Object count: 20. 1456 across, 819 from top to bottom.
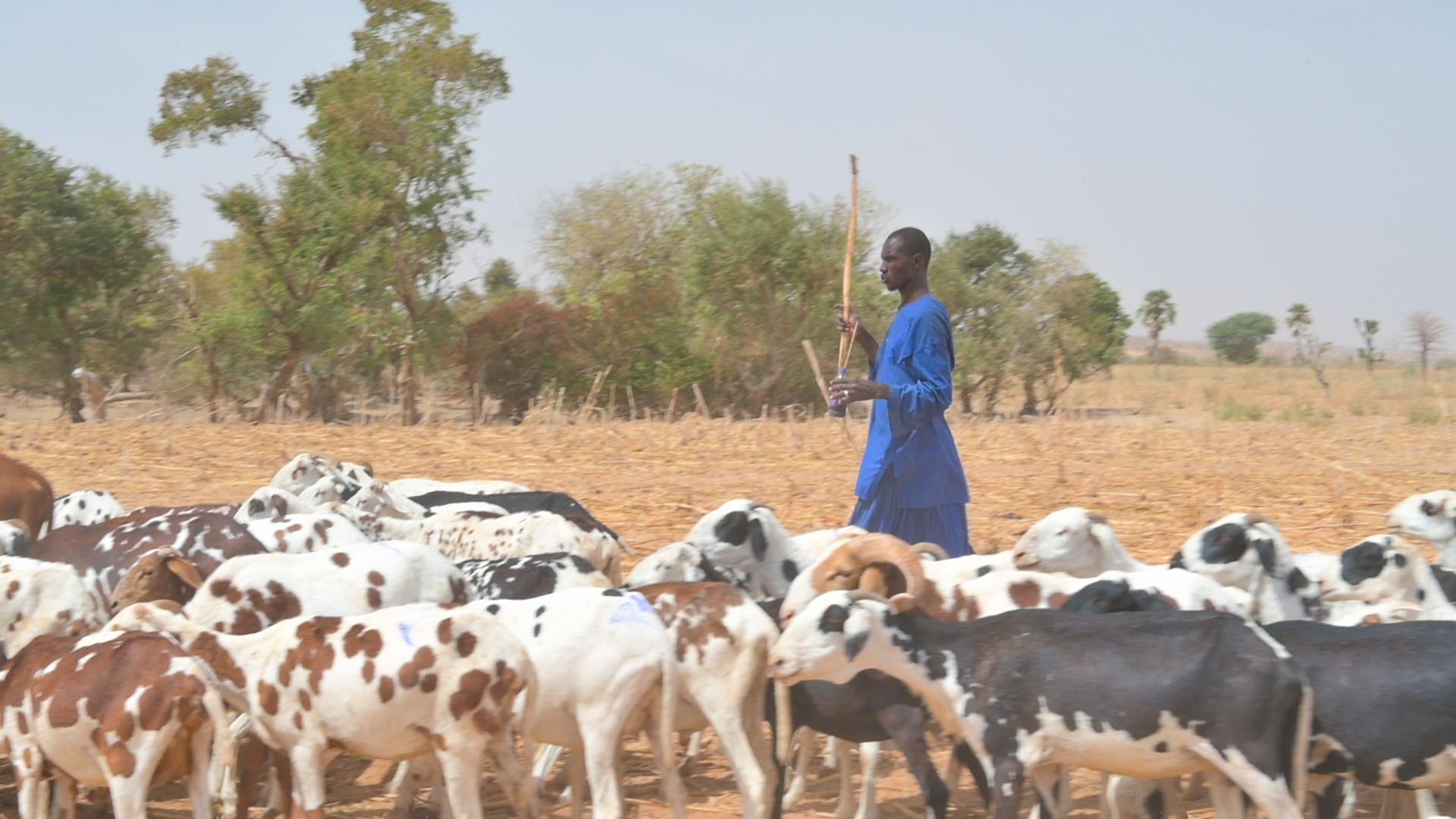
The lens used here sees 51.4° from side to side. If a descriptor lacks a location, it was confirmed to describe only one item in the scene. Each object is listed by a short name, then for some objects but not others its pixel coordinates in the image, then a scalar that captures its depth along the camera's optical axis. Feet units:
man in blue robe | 23.36
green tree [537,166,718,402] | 109.09
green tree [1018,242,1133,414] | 115.34
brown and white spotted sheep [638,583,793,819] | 19.66
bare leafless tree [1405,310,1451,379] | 152.04
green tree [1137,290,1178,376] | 214.48
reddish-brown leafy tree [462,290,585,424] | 106.32
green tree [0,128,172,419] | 89.10
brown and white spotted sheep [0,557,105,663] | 21.45
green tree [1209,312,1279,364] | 260.21
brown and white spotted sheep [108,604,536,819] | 18.04
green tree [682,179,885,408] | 104.88
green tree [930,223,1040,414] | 114.52
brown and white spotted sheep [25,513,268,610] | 24.90
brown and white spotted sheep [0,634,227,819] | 17.53
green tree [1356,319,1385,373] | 175.52
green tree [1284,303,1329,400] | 136.87
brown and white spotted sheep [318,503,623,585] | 27.07
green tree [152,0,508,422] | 88.02
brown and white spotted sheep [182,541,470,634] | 21.77
